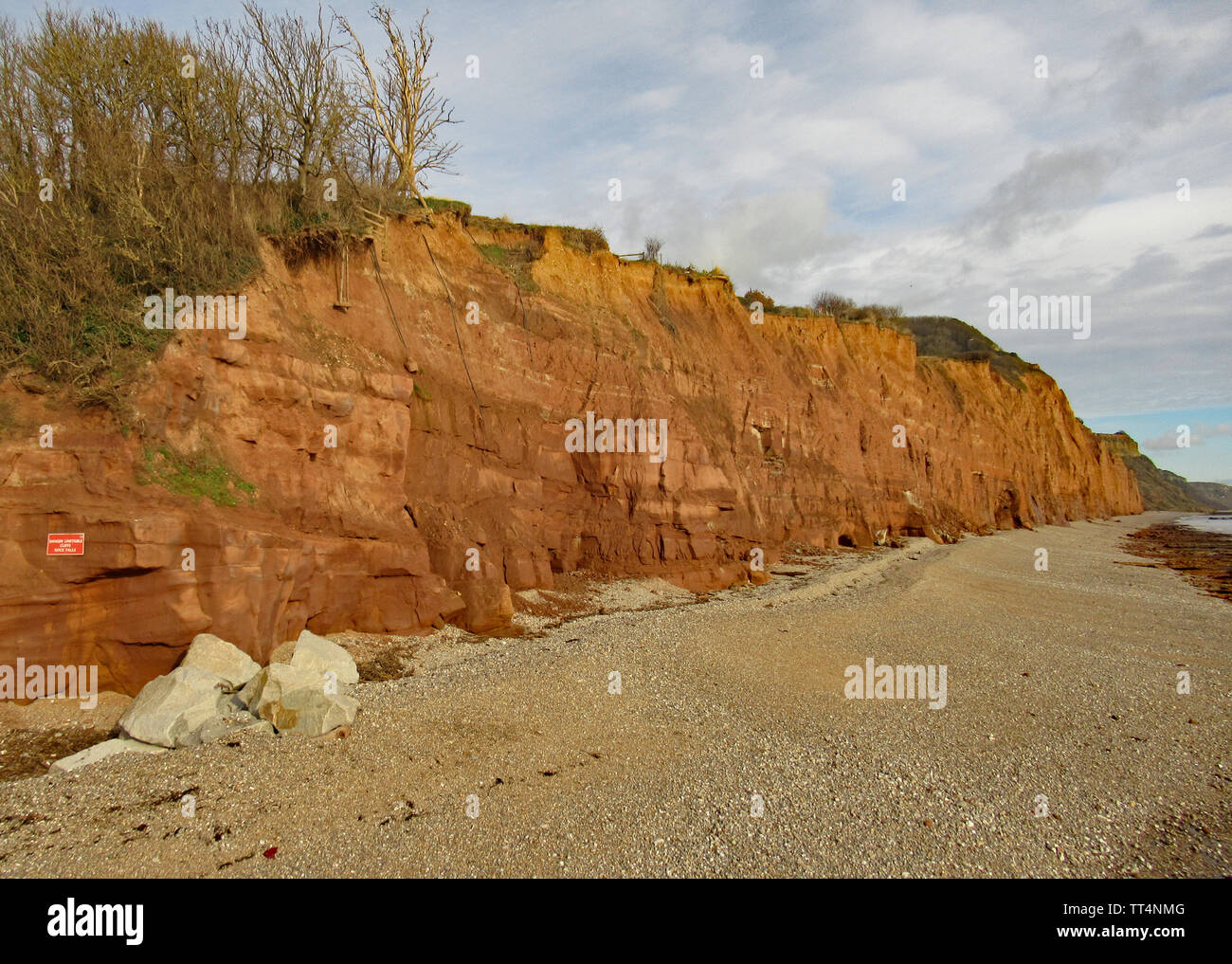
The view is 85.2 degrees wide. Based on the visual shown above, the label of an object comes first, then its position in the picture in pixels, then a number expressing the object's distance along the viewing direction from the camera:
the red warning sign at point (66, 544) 7.59
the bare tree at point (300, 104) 13.51
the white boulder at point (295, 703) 7.27
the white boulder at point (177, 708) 7.10
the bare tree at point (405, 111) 14.59
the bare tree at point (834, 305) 34.93
